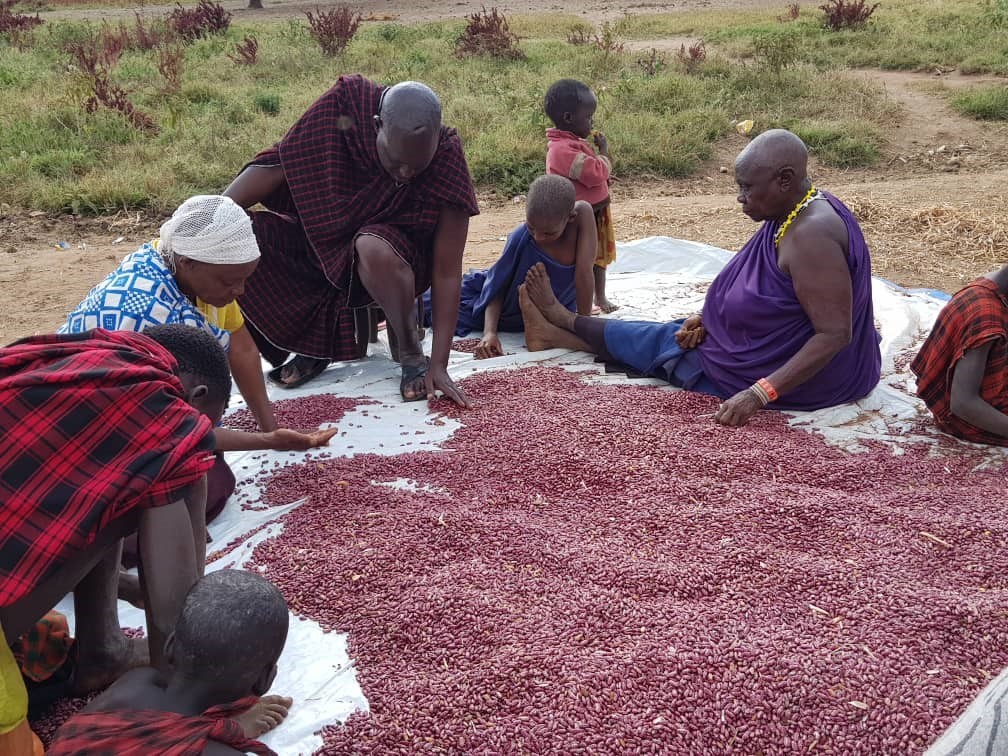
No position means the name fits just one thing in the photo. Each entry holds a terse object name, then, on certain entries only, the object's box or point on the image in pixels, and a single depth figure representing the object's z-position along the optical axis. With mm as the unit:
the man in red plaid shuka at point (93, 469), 1593
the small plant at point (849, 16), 13273
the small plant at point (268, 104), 9586
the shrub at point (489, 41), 12171
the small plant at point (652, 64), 10880
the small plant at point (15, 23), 15078
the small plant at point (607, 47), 11577
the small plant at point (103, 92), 8734
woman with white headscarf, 2566
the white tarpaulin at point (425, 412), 2025
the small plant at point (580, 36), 13003
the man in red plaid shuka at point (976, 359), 3113
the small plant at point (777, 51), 10578
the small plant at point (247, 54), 12156
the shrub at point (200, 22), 14797
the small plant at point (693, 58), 10953
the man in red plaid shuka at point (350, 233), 3824
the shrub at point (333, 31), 12609
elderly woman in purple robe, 3301
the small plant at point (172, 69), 10086
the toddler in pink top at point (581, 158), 4922
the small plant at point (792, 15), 15227
